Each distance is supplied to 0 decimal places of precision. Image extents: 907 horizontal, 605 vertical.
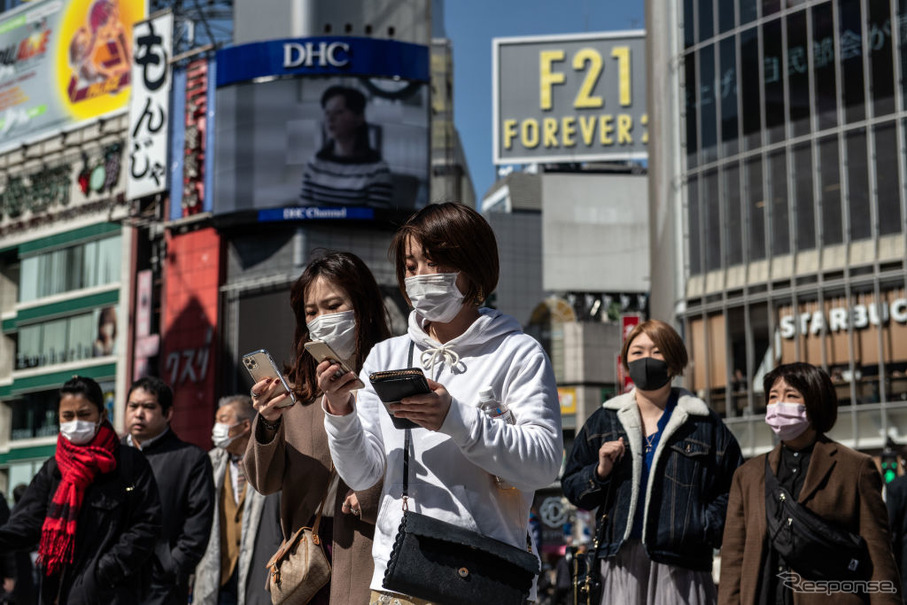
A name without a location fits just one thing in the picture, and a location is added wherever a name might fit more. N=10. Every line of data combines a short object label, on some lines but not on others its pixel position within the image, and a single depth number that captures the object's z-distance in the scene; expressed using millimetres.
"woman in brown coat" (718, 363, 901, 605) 5586
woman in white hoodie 3141
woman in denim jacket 5945
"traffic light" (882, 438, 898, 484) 14406
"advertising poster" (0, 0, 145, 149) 52062
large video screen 43375
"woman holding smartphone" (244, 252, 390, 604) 4277
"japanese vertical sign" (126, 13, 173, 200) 46969
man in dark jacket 6656
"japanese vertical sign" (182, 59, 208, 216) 45812
